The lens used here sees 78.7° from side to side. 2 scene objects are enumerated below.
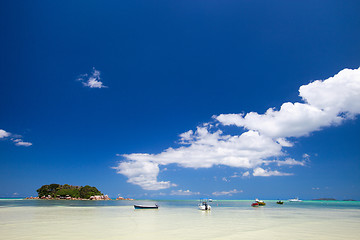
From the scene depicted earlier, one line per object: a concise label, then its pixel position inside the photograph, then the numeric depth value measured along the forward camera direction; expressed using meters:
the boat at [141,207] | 64.00
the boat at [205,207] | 58.40
